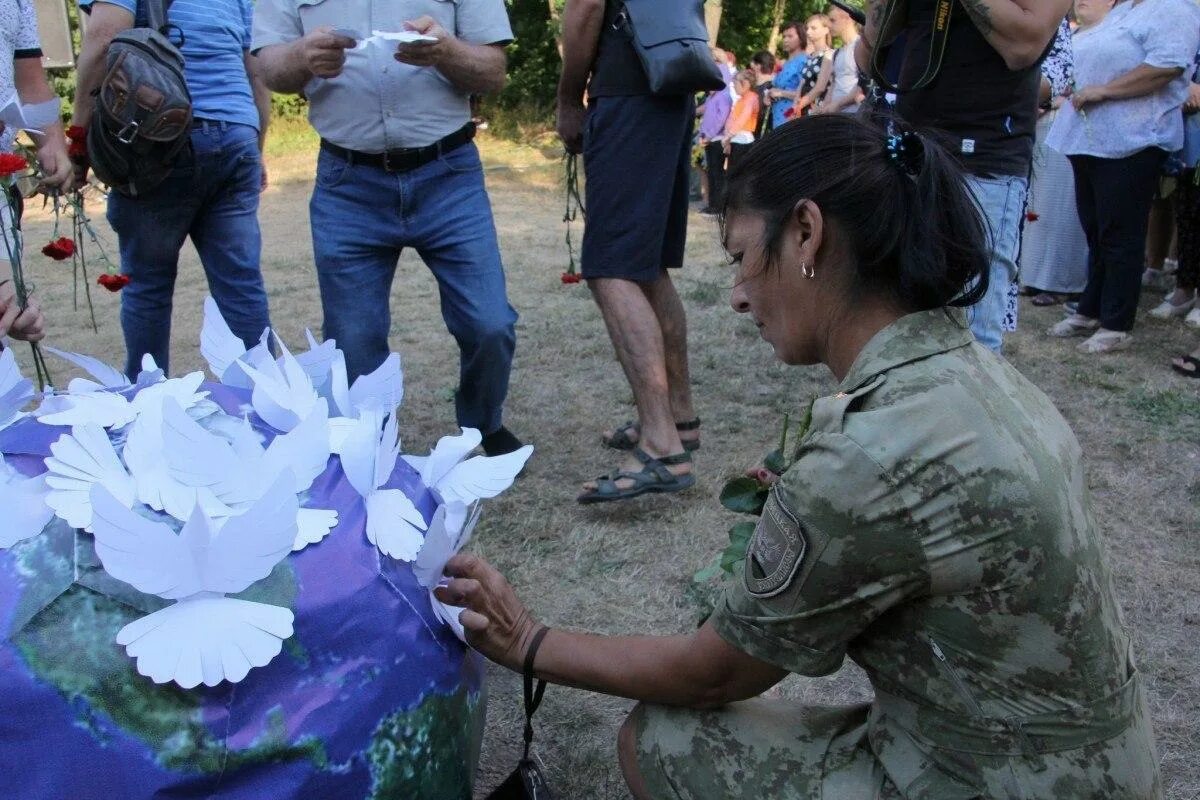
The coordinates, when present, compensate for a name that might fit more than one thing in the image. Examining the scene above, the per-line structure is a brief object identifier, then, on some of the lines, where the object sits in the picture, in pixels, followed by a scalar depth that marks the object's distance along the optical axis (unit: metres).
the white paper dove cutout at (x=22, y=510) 1.50
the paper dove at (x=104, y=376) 1.96
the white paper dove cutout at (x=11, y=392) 1.79
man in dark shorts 3.38
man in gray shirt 3.18
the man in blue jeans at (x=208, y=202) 3.55
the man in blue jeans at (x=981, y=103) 3.06
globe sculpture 1.41
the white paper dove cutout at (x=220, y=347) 2.08
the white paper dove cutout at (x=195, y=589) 1.40
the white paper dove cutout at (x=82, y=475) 1.50
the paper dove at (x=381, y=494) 1.64
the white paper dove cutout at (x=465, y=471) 1.87
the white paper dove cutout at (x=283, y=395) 1.81
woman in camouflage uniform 1.41
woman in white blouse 5.04
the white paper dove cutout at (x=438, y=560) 1.70
